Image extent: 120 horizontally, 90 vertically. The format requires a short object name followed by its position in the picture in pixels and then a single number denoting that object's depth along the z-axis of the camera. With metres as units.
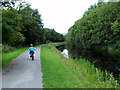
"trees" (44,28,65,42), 85.67
